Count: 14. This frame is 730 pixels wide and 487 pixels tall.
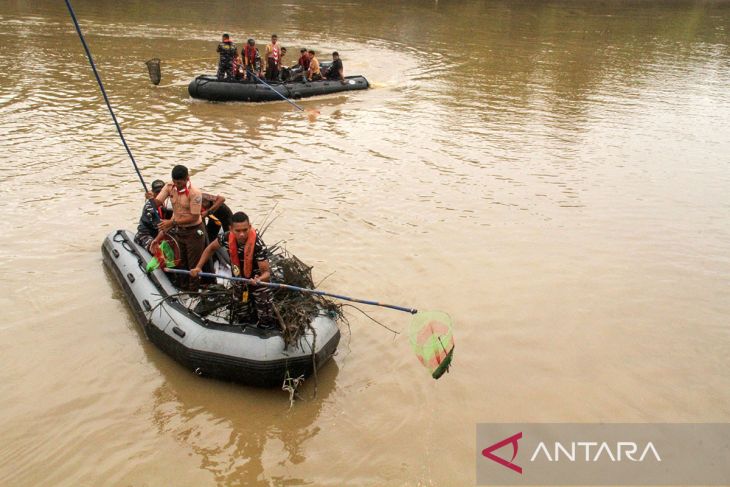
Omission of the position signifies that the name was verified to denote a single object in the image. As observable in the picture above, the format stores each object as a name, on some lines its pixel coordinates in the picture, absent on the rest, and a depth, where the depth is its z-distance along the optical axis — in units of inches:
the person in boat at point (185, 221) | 252.2
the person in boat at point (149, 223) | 289.6
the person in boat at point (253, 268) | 225.6
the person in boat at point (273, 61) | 625.0
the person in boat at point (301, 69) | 660.1
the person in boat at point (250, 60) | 617.0
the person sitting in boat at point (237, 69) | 615.8
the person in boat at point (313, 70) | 665.6
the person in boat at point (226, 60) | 596.4
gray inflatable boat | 218.8
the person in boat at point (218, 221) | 289.6
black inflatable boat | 600.1
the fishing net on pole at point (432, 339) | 212.2
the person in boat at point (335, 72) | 679.1
